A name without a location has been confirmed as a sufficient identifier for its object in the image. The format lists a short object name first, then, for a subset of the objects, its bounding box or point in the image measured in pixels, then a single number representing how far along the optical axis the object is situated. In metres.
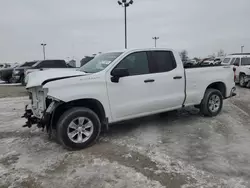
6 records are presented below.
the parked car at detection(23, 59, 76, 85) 12.35
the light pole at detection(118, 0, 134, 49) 15.48
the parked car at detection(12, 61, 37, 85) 13.23
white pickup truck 3.42
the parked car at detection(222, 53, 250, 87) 10.71
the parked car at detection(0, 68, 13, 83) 15.04
